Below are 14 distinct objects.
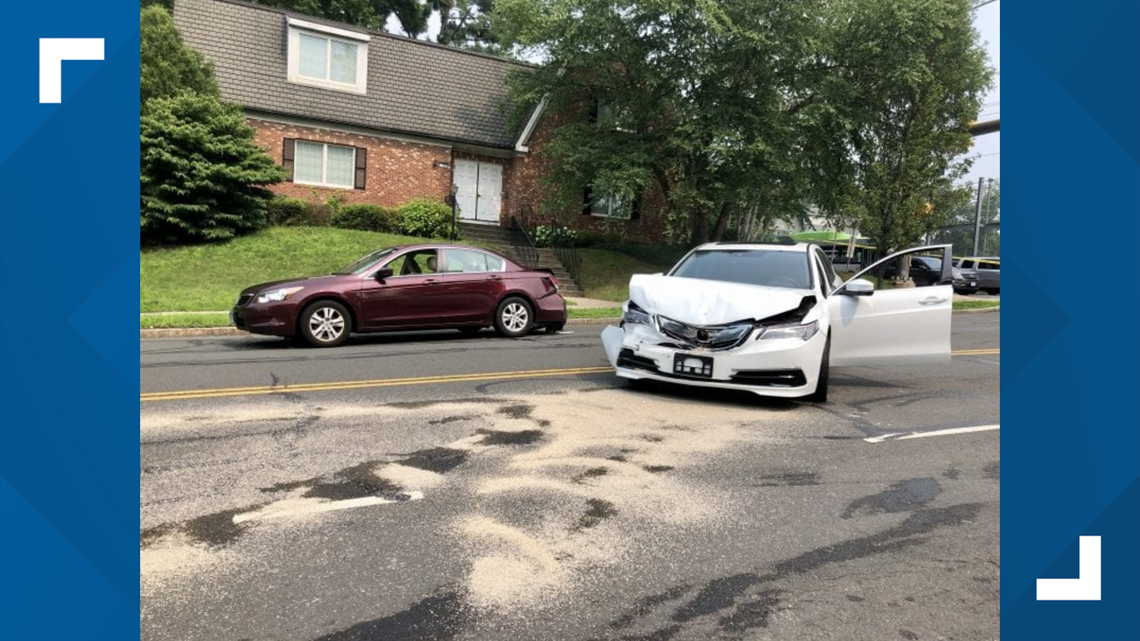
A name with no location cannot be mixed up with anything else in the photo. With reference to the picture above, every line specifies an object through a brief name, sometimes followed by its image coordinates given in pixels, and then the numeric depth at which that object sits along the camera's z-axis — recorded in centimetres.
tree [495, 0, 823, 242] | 2031
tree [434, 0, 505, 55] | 4562
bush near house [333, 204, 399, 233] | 2170
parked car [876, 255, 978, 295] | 2716
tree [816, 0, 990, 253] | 2119
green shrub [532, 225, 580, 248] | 2431
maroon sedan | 1037
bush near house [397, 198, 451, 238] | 2225
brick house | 2267
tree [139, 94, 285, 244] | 1781
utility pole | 4478
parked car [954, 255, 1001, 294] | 3228
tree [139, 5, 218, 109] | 1877
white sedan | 685
